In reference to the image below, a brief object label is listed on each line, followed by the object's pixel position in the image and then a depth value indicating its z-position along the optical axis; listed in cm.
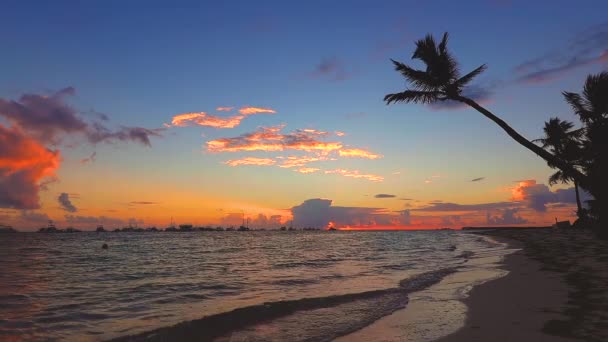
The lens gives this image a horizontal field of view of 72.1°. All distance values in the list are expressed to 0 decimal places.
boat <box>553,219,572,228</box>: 8907
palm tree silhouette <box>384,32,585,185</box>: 2189
